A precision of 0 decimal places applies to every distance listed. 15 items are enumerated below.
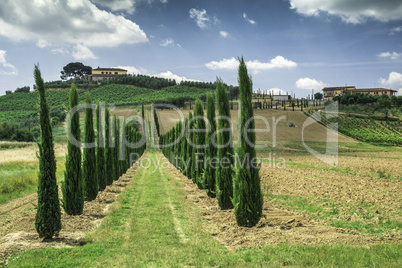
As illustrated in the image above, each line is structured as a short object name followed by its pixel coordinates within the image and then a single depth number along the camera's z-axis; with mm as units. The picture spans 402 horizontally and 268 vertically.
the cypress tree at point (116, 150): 19562
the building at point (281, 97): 133000
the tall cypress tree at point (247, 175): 8039
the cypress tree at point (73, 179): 9961
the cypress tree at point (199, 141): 14909
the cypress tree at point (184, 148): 20941
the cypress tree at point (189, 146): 18609
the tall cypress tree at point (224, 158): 10211
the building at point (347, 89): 135500
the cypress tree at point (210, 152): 12445
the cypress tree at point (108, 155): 17422
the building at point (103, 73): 166125
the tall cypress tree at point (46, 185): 7508
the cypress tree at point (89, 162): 12297
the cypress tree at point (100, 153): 15369
